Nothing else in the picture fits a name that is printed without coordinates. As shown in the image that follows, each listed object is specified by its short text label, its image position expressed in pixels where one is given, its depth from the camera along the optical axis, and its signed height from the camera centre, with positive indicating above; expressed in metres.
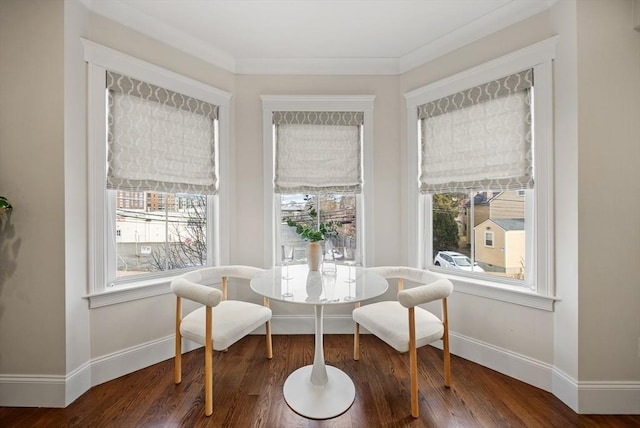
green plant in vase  1.98 -0.21
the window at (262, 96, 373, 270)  2.61 +0.52
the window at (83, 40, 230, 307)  1.93 +0.32
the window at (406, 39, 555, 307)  1.89 +0.31
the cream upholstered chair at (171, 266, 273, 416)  1.63 -0.71
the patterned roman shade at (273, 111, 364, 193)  2.63 +0.53
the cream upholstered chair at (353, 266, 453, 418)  1.62 -0.72
